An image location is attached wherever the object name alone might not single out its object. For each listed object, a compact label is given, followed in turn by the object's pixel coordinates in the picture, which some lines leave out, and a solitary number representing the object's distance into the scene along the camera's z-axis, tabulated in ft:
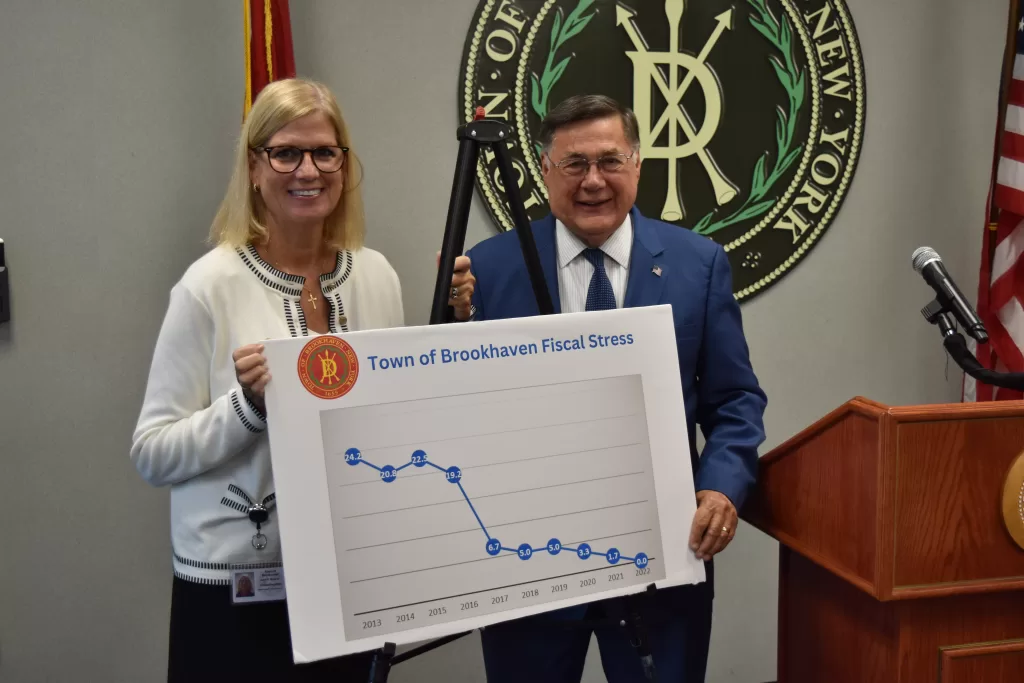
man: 5.27
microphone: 4.58
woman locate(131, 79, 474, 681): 4.91
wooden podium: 4.28
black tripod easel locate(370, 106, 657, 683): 4.84
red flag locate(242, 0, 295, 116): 6.80
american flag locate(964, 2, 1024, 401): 8.21
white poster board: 4.20
